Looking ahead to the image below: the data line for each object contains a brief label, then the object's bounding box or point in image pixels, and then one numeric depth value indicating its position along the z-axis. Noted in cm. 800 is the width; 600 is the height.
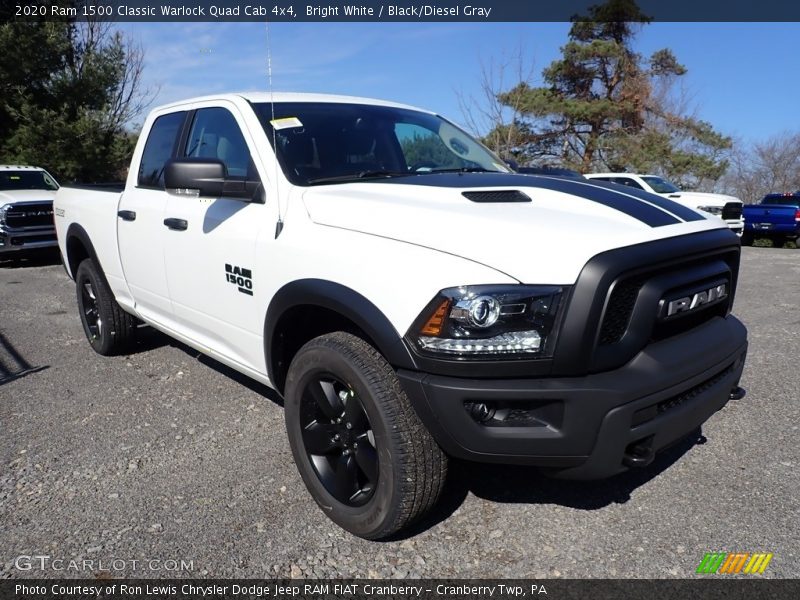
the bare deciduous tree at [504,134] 2000
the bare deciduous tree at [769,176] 3269
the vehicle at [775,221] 1565
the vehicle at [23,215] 1054
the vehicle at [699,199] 1409
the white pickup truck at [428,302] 201
